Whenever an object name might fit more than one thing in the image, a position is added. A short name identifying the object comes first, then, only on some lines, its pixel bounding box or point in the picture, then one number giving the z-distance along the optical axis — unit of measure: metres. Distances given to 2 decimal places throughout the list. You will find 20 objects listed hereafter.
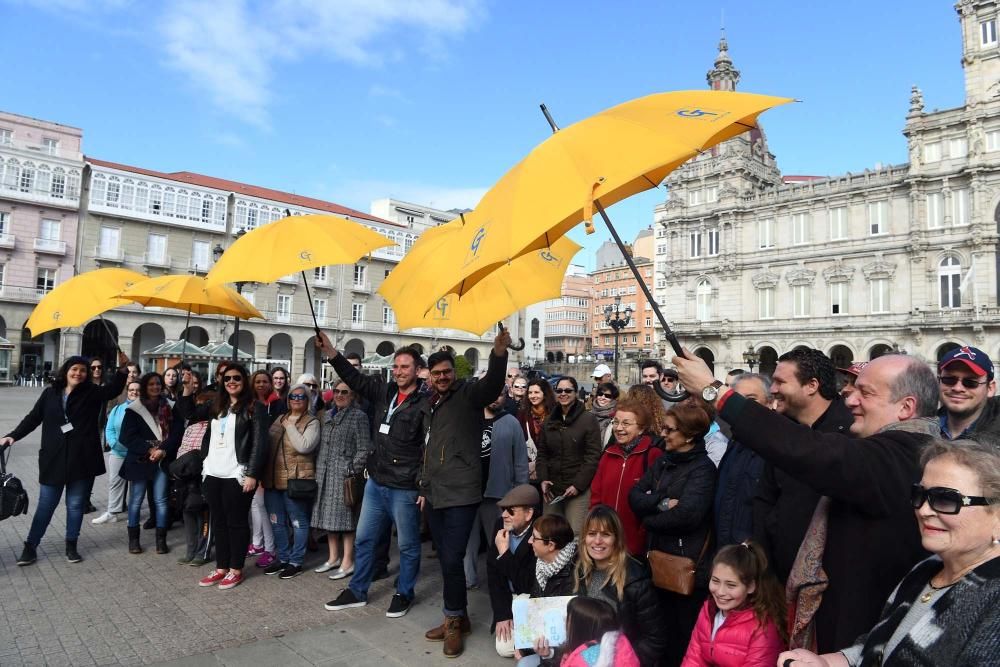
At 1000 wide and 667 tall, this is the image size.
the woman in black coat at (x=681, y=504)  3.47
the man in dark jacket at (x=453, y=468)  4.36
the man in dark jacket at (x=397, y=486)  4.85
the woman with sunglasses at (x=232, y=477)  5.46
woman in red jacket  4.17
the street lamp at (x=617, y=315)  27.60
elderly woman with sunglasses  1.55
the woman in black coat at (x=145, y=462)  6.44
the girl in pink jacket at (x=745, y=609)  2.71
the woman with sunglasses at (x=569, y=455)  5.27
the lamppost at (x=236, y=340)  6.62
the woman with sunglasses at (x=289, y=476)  5.87
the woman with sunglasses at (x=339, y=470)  5.77
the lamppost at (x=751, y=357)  36.41
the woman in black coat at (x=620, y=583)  3.21
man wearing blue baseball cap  3.29
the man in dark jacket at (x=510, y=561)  3.79
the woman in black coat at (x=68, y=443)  6.00
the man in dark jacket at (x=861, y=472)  1.99
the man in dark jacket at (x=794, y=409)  2.72
